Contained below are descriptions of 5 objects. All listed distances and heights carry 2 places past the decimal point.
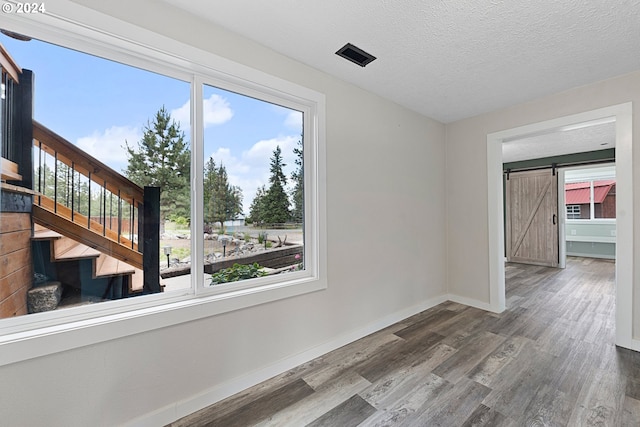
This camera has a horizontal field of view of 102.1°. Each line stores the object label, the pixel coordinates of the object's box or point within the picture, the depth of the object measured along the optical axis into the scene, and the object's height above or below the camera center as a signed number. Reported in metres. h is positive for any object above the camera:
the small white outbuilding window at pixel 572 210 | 7.52 +0.01
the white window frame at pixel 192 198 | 1.26 +0.13
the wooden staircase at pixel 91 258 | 1.36 -0.23
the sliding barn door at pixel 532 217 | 5.71 -0.14
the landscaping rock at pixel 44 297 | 1.29 -0.41
